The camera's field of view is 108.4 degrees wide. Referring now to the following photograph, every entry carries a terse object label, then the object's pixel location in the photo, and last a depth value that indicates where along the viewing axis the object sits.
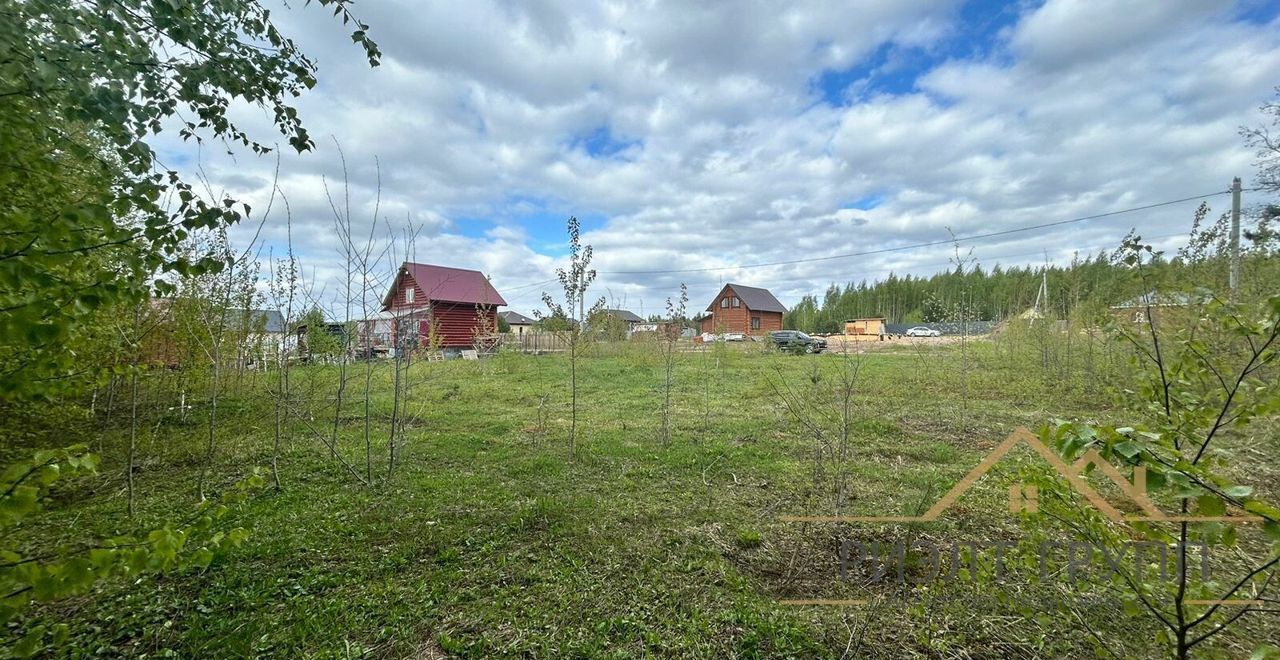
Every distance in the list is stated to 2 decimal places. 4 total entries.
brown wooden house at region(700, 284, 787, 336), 30.61
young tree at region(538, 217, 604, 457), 4.19
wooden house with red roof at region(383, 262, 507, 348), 17.25
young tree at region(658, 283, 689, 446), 5.08
